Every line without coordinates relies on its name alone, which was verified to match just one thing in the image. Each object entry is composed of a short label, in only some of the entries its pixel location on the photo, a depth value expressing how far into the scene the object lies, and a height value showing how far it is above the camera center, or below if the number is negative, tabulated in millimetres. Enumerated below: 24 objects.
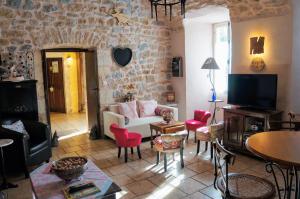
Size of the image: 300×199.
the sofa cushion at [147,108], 6309 -813
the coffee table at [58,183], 2575 -1100
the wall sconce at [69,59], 9576 +527
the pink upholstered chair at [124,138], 4645 -1114
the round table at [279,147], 2194 -690
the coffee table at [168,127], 5062 -1019
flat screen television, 4500 -351
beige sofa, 5648 -1034
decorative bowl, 2676 -930
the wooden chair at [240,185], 2365 -1065
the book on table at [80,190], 2504 -1092
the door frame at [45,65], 5613 +249
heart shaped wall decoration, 6336 +407
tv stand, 4508 -918
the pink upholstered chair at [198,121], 5559 -1034
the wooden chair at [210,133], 4805 -1095
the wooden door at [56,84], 9594 -321
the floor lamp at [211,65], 5922 +138
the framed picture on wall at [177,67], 6953 +130
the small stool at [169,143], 4215 -1100
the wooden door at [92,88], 6246 -323
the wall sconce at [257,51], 4809 +342
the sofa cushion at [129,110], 6078 -815
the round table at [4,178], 3834 -1445
